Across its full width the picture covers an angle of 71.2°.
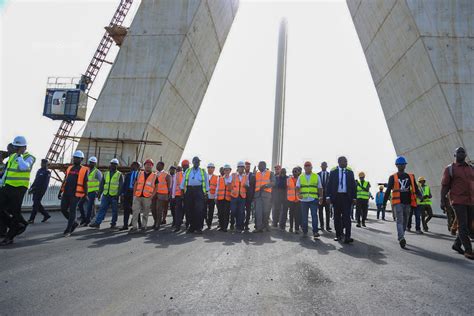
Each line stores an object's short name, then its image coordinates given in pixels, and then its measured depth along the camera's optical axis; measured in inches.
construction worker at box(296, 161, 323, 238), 274.8
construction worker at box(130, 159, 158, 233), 280.5
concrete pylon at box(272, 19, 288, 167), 1674.5
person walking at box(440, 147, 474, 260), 201.6
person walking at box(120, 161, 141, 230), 312.2
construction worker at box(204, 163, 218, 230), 352.5
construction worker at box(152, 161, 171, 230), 314.2
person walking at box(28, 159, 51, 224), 337.1
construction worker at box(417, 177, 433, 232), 368.2
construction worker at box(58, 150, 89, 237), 252.8
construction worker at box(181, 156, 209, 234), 292.0
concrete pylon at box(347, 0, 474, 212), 537.0
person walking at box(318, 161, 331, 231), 345.4
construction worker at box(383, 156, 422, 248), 236.7
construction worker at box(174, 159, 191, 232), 307.9
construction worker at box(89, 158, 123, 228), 312.4
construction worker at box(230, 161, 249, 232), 319.6
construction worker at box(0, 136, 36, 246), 205.0
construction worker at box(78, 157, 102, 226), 316.8
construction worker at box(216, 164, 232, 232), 324.5
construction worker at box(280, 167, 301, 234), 323.0
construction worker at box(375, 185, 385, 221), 601.5
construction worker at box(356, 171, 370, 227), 410.6
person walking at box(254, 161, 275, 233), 312.3
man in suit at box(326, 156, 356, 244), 250.4
